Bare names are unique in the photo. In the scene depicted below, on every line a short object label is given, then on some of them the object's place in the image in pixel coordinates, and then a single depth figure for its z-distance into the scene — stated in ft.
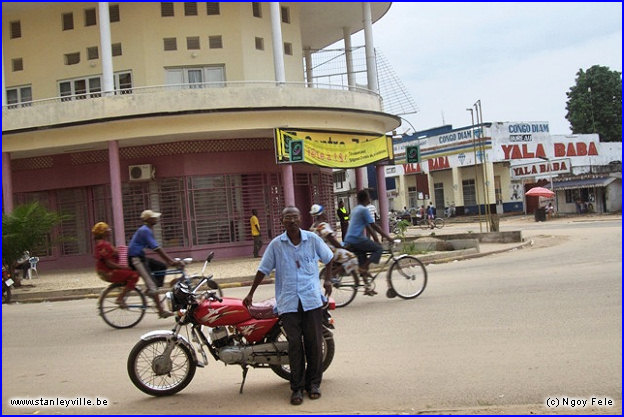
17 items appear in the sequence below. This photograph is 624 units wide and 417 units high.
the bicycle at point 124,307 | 34.53
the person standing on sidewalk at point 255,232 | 72.95
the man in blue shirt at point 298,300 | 19.22
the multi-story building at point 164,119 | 70.85
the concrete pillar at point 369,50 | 85.10
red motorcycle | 20.18
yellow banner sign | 70.74
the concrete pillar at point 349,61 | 92.38
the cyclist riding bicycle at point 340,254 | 35.58
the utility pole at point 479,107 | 90.01
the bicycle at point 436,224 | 138.54
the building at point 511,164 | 171.63
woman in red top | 34.30
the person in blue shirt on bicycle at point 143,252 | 34.50
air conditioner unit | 76.38
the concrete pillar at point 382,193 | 85.30
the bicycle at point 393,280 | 36.01
